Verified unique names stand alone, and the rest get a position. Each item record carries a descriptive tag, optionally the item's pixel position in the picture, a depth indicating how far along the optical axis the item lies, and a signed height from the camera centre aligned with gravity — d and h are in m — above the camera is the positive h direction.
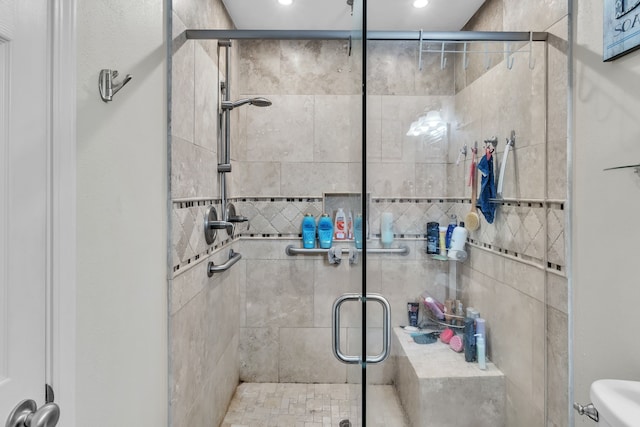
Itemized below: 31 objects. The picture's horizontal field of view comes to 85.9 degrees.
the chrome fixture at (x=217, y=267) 1.75 -0.30
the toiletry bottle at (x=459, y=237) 1.74 -0.13
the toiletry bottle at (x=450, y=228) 1.77 -0.09
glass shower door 1.33 -0.34
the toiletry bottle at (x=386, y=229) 1.80 -0.10
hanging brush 1.70 +0.02
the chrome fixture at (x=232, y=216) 2.10 -0.04
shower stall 1.41 -0.05
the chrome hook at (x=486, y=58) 1.59 +0.71
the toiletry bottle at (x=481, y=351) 1.62 -0.66
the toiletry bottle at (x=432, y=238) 1.80 -0.14
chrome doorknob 0.65 -0.40
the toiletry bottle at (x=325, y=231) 2.33 -0.14
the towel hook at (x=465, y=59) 1.64 +0.73
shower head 2.00 +0.63
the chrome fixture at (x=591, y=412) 0.98 -0.59
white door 0.64 +0.02
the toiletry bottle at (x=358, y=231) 1.56 -0.10
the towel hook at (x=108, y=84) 0.91 +0.34
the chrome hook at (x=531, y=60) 1.46 +0.65
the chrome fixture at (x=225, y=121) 1.99 +0.52
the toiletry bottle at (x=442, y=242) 1.79 -0.16
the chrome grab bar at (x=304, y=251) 2.34 -0.28
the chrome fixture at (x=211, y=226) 1.73 -0.08
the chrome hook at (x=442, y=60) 1.61 +0.72
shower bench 1.58 -0.85
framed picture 1.01 +0.57
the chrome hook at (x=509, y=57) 1.53 +0.69
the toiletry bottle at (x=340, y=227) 2.36 -0.11
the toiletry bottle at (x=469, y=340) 1.64 -0.62
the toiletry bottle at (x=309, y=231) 2.34 -0.14
